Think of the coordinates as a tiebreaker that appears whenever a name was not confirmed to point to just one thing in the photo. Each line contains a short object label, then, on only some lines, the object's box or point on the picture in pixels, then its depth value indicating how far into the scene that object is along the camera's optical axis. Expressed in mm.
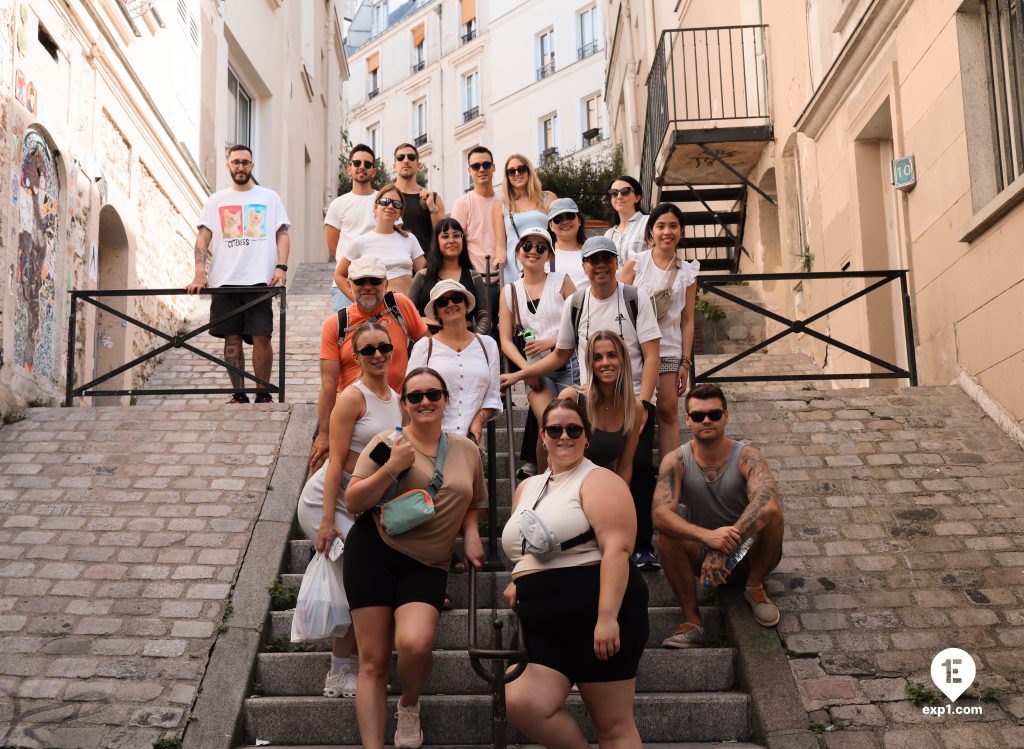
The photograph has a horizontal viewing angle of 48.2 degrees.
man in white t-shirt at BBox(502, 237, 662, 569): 6512
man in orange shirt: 6535
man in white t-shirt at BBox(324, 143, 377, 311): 8859
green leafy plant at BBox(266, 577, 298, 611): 6328
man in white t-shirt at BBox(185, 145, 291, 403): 9250
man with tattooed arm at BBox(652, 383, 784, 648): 5762
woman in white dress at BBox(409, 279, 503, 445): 6574
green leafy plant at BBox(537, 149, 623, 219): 27453
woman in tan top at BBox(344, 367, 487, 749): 5098
